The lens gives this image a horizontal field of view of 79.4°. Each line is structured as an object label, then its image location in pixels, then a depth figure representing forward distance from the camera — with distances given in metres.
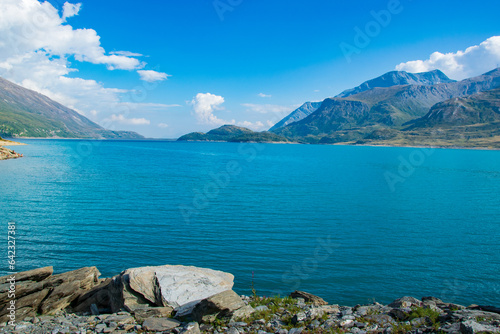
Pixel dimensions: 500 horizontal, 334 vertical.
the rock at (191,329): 15.18
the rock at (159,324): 16.25
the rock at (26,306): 19.66
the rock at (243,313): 17.09
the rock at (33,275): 22.09
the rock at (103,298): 19.86
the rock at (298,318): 16.89
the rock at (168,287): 18.94
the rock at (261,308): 18.54
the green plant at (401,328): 15.66
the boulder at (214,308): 17.08
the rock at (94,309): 19.99
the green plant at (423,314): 16.92
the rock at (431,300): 22.10
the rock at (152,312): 17.74
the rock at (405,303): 20.08
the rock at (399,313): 17.66
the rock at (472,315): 16.62
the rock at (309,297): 22.78
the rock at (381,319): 16.95
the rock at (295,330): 15.55
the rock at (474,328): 13.95
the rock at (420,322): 16.43
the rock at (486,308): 19.53
